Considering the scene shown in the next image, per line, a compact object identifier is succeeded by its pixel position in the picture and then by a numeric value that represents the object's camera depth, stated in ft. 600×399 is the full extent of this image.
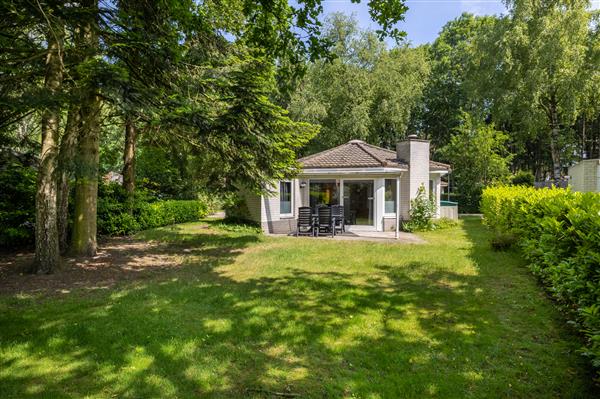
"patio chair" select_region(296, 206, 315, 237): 49.26
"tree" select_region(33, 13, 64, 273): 25.84
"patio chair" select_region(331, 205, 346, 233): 49.23
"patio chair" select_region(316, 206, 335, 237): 48.73
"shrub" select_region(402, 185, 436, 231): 55.06
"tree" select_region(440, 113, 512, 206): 80.69
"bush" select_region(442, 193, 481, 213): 87.02
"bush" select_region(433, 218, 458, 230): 56.39
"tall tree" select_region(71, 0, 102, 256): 24.62
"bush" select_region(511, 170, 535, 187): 105.60
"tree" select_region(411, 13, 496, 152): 133.49
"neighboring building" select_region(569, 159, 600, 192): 45.68
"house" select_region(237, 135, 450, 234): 51.49
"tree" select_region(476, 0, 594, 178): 75.05
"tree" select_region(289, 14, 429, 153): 94.79
